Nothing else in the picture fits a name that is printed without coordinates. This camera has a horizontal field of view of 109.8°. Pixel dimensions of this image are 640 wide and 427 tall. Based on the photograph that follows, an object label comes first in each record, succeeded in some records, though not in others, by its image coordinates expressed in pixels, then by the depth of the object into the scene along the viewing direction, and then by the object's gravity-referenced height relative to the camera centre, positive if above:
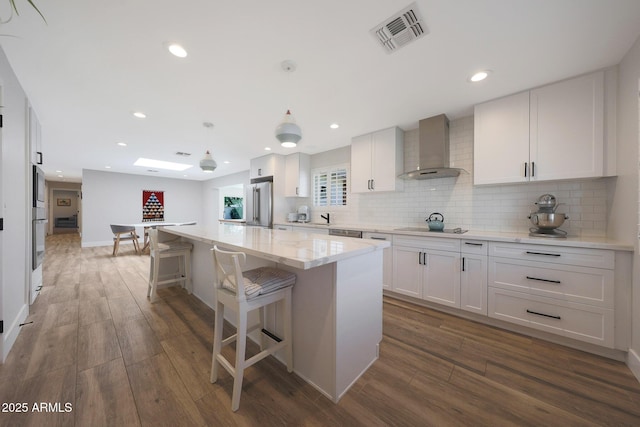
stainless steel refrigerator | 4.86 +0.20
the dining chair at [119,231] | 5.45 -0.45
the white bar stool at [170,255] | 2.69 -0.62
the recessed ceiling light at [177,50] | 1.73 +1.29
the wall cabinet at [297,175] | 4.72 +0.82
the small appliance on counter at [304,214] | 4.76 -0.02
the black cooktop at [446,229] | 2.75 -0.21
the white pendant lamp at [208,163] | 3.32 +0.74
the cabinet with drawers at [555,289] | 1.78 -0.65
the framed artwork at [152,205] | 7.95 +0.26
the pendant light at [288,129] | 1.92 +0.72
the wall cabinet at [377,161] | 3.32 +0.82
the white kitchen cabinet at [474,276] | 2.27 -0.65
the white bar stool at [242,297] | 1.29 -0.53
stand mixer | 2.12 -0.04
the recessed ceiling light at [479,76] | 2.04 +1.28
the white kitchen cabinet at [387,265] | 2.90 -0.66
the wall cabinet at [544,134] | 1.98 +0.79
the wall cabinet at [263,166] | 4.87 +1.07
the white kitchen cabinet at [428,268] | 2.45 -0.64
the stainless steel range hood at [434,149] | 2.84 +0.84
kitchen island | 1.35 -0.61
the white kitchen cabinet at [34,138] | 2.48 +0.90
